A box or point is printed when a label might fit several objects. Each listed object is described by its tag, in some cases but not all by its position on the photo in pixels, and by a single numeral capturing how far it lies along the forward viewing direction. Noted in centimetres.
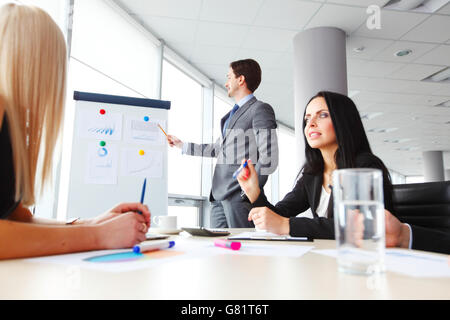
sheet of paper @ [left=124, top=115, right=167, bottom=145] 221
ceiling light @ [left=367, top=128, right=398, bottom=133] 752
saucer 129
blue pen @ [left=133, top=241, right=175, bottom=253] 70
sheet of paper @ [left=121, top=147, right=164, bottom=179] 217
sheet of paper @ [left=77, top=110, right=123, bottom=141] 208
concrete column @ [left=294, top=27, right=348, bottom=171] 341
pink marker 79
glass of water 50
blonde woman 65
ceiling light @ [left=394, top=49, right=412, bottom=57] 394
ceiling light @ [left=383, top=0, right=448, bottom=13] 309
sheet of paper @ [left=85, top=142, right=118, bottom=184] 206
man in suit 194
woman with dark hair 129
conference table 39
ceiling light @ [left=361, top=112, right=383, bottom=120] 643
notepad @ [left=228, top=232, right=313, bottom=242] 100
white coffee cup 133
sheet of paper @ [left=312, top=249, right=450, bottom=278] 52
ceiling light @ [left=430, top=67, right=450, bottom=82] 457
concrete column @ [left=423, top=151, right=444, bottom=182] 974
